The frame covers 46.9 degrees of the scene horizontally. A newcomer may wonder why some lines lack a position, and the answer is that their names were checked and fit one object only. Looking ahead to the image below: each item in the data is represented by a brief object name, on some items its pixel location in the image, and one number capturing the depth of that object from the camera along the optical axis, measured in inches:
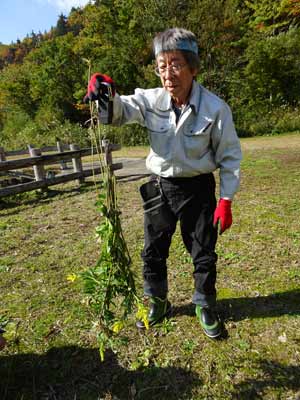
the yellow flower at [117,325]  76.7
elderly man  85.7
